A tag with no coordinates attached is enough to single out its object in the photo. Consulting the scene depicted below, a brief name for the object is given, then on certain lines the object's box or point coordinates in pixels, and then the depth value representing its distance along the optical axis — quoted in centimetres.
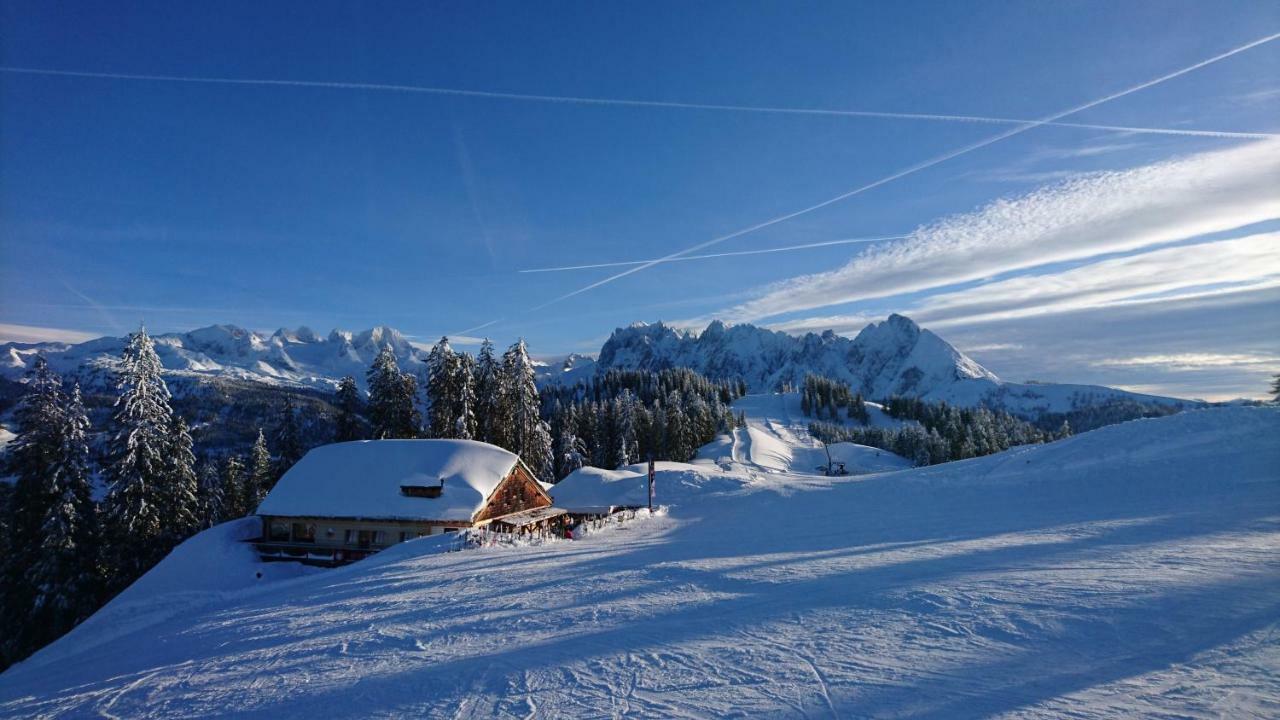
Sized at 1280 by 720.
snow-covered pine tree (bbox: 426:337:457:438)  4722
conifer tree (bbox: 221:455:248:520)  4522
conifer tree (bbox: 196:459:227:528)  4438
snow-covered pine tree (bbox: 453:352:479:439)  4509
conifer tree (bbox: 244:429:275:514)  4394
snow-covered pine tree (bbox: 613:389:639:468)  6975
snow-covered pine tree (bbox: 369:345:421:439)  4597
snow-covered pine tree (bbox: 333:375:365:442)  4709
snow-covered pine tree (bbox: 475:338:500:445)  4872
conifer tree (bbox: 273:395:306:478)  4446
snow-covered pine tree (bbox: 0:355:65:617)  2756
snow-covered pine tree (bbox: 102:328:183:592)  2970
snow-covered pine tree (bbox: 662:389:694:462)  7700
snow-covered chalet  2969
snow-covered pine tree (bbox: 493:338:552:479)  4800
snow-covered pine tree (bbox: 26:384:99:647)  2717
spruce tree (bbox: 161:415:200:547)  3228
